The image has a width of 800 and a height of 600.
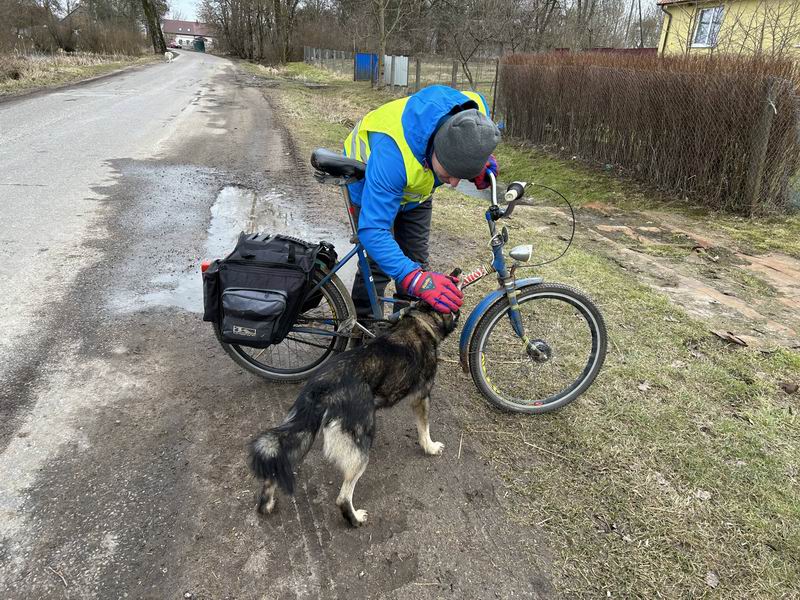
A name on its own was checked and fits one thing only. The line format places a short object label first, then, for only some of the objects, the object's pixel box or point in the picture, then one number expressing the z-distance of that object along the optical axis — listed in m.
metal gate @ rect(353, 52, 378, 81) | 33.25
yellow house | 8.67
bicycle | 3.06
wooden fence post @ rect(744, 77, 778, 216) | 6.96
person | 2.51
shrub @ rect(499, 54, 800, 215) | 7.14
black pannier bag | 2.94
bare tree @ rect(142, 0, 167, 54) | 55.91
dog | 2.11
